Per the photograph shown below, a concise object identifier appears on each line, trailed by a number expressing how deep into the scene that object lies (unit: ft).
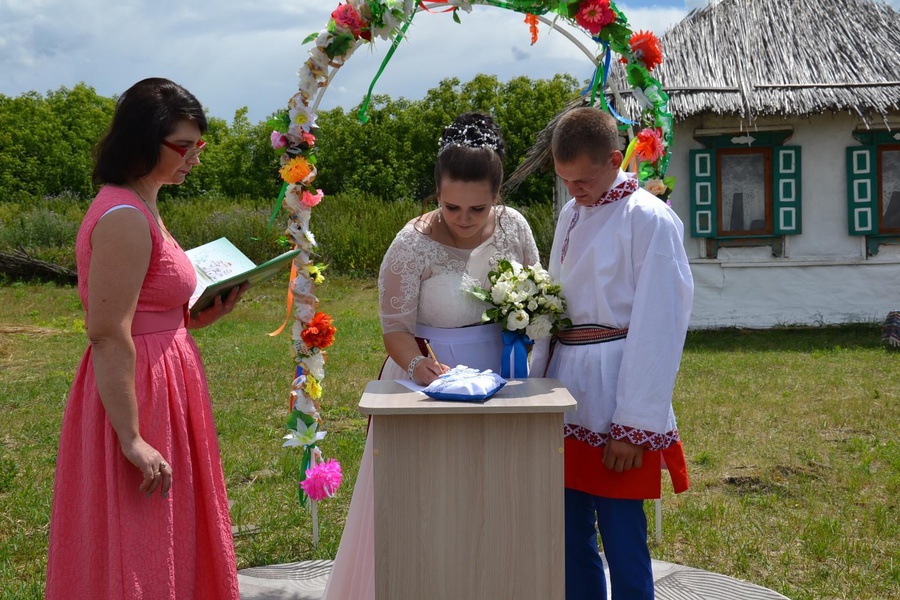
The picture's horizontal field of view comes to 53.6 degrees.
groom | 9.59
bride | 10.47
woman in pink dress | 8.45
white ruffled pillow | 8.74
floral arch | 13.57
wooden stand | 8.85
